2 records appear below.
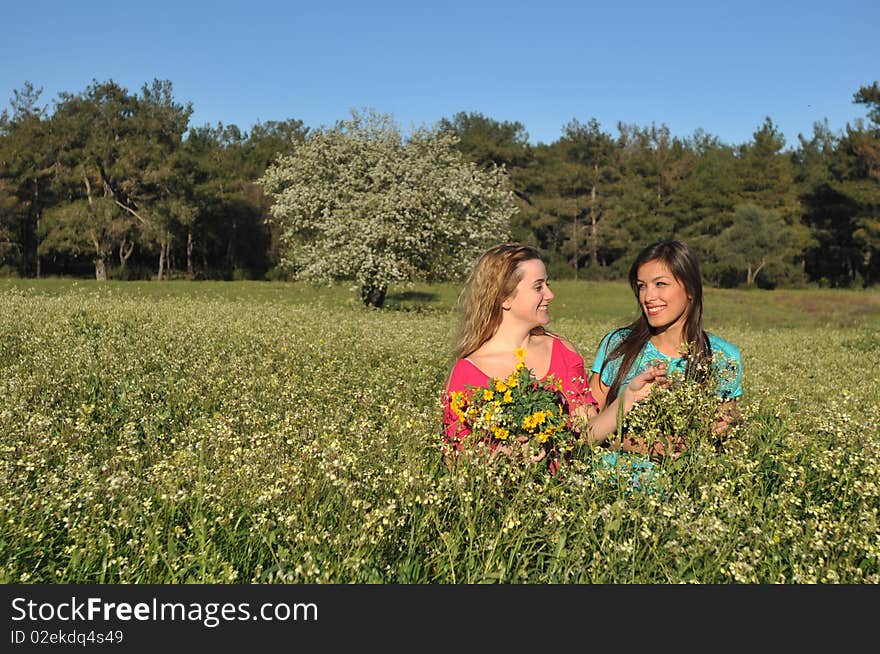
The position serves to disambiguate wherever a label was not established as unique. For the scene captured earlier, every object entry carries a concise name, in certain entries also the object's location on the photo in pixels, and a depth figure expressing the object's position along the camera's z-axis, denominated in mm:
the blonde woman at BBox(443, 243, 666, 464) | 4863
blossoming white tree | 31172
